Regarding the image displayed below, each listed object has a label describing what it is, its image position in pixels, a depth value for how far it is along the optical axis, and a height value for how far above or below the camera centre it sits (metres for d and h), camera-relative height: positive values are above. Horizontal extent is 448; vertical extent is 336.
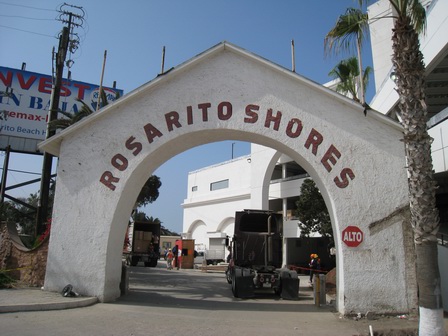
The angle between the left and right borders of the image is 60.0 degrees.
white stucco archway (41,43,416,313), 10.48 +2.77
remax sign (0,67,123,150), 26.33 +9.52
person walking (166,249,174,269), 30.70 -1.02
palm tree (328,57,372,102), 19.80 +9.14
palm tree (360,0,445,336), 7.39 +1.91
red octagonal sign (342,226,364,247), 10.39 +0.44
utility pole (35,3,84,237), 16.48 +5.61
